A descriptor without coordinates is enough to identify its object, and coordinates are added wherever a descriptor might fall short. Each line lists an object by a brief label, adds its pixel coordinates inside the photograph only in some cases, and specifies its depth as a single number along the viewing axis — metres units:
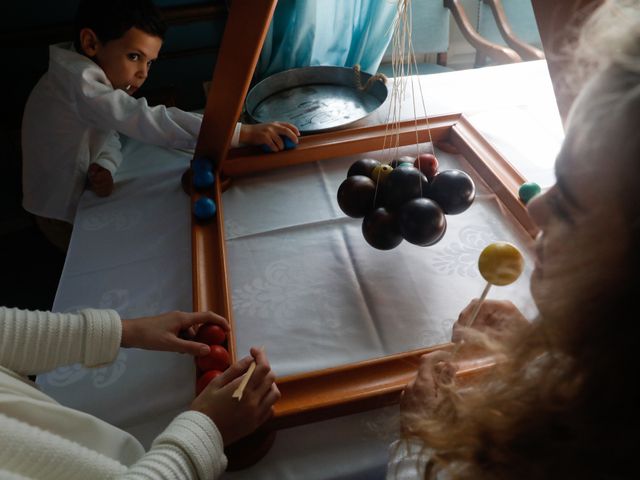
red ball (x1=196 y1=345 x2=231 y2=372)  0.59
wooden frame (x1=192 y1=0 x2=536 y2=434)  0.55
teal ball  0.74
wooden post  0.72
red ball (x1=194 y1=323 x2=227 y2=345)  0.61
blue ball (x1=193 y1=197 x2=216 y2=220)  0.80
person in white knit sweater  0.48
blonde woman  0.34
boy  0.97
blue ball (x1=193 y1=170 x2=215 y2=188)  0.88
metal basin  1.07
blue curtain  1.50
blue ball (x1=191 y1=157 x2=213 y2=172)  0.89
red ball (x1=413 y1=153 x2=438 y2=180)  0.78
